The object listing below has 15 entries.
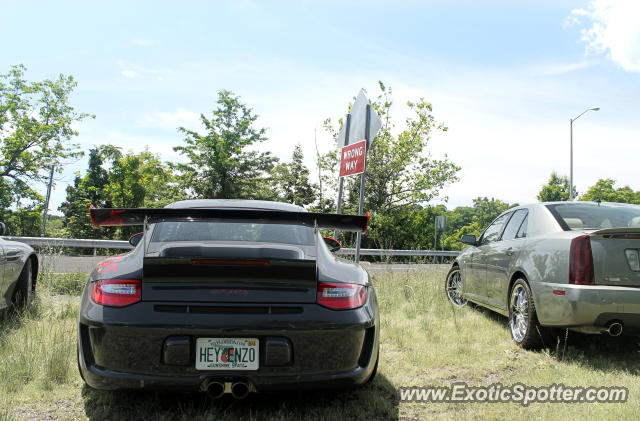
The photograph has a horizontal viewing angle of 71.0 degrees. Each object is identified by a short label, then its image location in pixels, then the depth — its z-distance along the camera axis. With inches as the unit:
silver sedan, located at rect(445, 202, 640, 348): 147.4
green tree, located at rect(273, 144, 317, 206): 2161.7
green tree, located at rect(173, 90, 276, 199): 1413.6
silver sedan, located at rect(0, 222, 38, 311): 187.5
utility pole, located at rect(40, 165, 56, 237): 1518.2
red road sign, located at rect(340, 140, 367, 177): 260.2
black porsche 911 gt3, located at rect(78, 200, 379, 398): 94.8
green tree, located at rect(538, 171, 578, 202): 2281.0
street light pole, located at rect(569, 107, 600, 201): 1259.4
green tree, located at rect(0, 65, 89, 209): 1384.1
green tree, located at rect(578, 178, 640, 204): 2489.1
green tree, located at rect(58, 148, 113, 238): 1995.6
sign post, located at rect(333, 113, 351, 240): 305.4
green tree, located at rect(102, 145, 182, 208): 2046.0
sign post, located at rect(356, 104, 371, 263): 267.5
